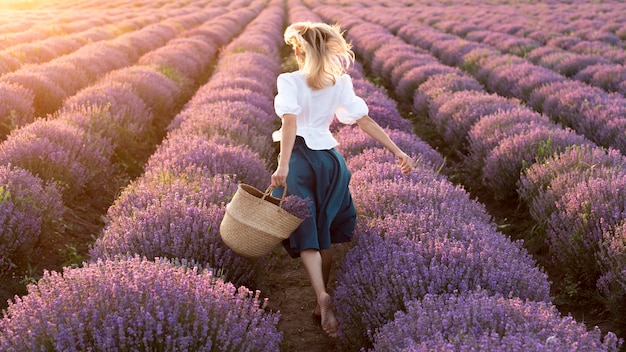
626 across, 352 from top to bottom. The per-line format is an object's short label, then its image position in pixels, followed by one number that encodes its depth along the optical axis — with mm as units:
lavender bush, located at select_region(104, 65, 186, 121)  7746
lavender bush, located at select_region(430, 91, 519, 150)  6409
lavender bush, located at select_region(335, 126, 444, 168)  5031
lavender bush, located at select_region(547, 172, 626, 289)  3408
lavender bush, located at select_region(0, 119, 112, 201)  4574
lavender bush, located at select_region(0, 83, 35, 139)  6301
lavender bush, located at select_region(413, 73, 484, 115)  7928
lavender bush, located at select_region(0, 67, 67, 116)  7410
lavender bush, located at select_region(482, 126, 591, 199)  4875
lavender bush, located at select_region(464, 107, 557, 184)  5453
